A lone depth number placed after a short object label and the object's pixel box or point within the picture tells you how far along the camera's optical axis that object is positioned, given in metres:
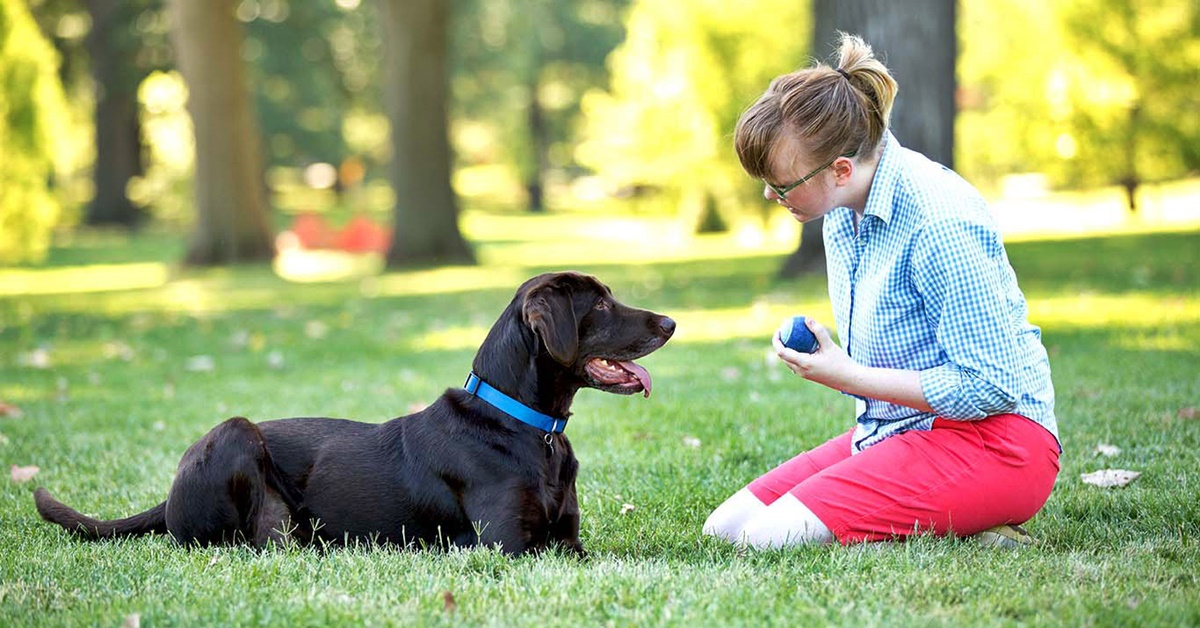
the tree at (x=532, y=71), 50.44
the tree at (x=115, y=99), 37.97
